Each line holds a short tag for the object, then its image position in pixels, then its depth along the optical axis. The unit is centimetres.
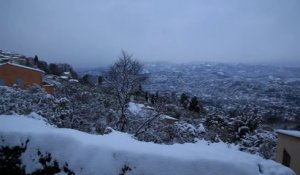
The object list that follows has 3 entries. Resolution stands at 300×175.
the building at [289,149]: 713
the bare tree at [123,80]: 987
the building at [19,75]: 1858
